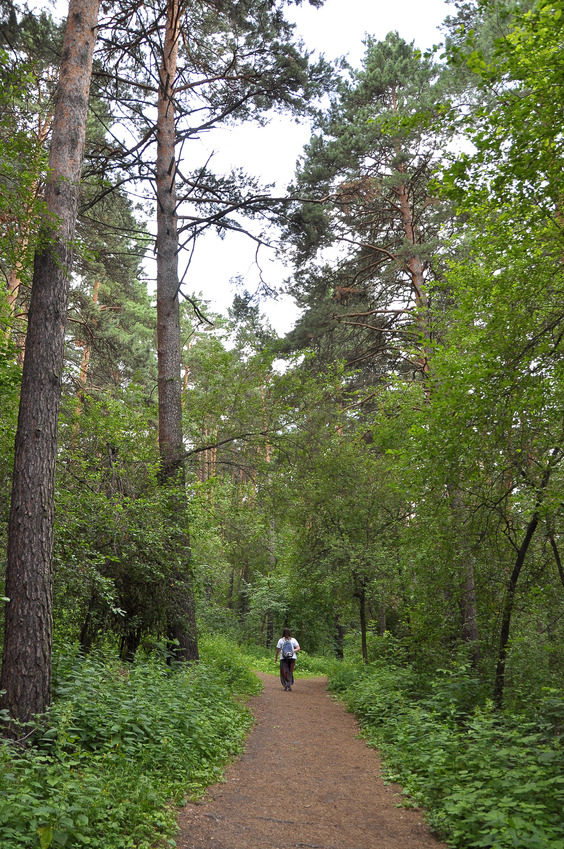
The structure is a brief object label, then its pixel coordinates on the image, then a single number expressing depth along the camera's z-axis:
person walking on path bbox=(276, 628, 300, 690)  14.16
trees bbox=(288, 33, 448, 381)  12.65
